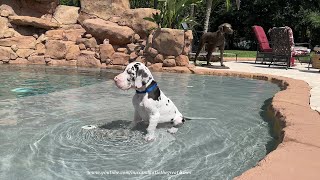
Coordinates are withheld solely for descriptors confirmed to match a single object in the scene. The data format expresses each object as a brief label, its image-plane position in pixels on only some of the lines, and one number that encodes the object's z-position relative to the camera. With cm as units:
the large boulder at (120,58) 1160
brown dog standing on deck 1119
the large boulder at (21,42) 1201
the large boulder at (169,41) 1041
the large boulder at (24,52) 1202
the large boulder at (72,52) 1192
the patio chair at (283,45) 1145
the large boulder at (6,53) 1167
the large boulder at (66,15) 1342
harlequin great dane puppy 308
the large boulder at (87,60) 1167
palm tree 1528
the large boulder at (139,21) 1205
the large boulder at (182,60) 1059
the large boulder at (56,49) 1182
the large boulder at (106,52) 1166
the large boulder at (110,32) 1182
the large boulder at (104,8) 1304
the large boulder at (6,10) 1275
